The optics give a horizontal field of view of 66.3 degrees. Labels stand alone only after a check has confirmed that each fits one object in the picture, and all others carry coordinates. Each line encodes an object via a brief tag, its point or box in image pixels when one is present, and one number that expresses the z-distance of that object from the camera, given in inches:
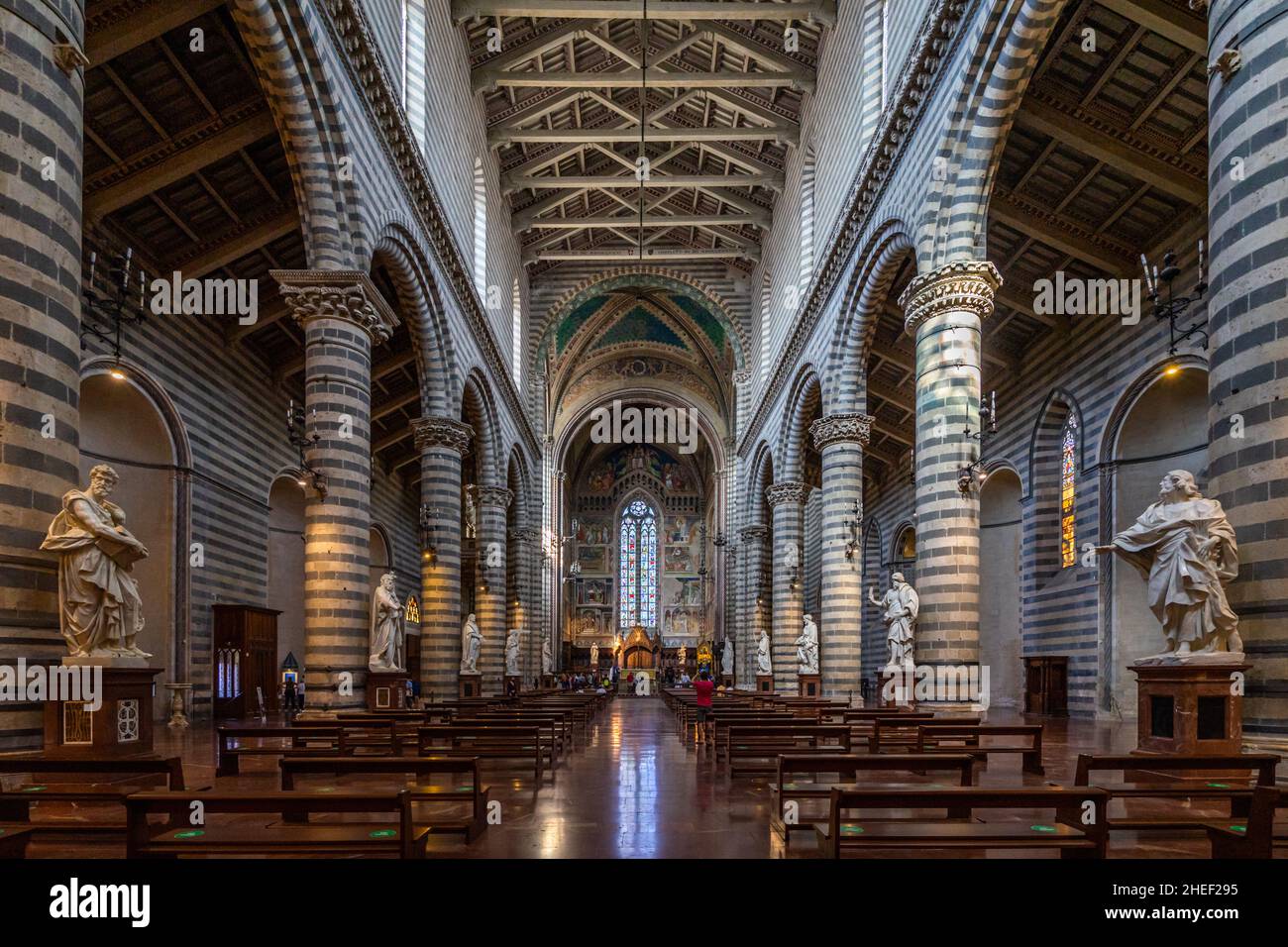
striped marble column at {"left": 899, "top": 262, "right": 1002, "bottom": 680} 606.2
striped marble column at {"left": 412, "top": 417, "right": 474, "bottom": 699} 914.1
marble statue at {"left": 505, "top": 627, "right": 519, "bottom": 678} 1373.0
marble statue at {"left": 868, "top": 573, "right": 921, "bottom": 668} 684.7
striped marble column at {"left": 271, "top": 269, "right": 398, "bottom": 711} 604.1
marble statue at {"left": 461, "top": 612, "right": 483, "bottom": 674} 1099.3
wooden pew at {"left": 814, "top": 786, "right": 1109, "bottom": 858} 217.0
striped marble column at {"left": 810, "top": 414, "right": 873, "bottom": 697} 903.1
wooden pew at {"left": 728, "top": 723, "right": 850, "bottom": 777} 442.6
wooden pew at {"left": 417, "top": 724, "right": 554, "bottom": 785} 441.1
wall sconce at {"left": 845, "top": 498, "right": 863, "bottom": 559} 901.8
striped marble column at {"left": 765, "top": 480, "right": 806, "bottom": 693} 1246.9
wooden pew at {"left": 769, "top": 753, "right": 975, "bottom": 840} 295.0
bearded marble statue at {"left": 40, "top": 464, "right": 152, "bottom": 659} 322.7
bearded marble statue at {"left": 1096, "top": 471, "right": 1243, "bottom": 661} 332.2
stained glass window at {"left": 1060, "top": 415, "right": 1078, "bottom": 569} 924.6
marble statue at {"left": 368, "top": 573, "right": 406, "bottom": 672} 684.7
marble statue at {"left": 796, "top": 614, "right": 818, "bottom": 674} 1103.6
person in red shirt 695.7
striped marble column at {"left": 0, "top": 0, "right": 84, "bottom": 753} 302.0
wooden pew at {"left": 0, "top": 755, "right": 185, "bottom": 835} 248.4
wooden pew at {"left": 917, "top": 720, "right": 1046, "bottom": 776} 421.4
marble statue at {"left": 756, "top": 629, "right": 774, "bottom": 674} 1336.1
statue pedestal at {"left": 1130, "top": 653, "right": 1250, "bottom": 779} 334.0
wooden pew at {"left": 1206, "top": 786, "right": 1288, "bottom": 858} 215.2
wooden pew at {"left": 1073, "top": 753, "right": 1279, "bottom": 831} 259.4
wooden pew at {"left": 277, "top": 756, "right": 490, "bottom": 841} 286.8
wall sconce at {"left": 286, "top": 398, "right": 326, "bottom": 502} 601.9
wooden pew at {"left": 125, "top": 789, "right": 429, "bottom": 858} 218.5
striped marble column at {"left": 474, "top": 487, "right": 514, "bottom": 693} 1214.9
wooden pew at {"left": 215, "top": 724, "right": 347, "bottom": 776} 428.1
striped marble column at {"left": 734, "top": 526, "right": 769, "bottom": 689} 1553.9
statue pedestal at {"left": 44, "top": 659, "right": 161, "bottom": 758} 335.9
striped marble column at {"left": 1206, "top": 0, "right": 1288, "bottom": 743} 317.4
